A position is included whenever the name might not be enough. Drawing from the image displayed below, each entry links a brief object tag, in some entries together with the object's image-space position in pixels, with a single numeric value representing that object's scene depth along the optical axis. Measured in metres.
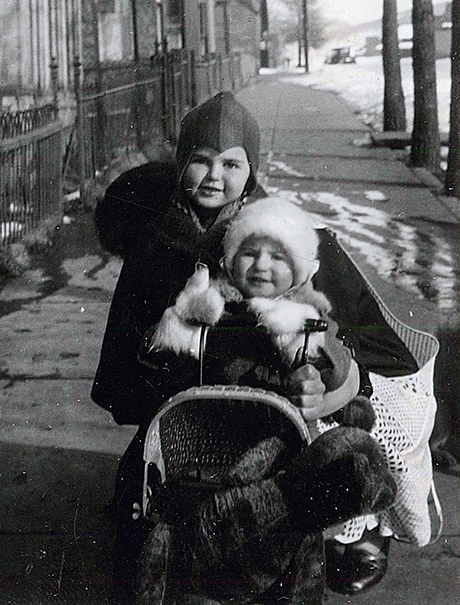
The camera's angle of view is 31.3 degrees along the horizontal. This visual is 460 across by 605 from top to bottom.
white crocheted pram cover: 2.37
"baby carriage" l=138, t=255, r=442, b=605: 1.95
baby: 2.10
